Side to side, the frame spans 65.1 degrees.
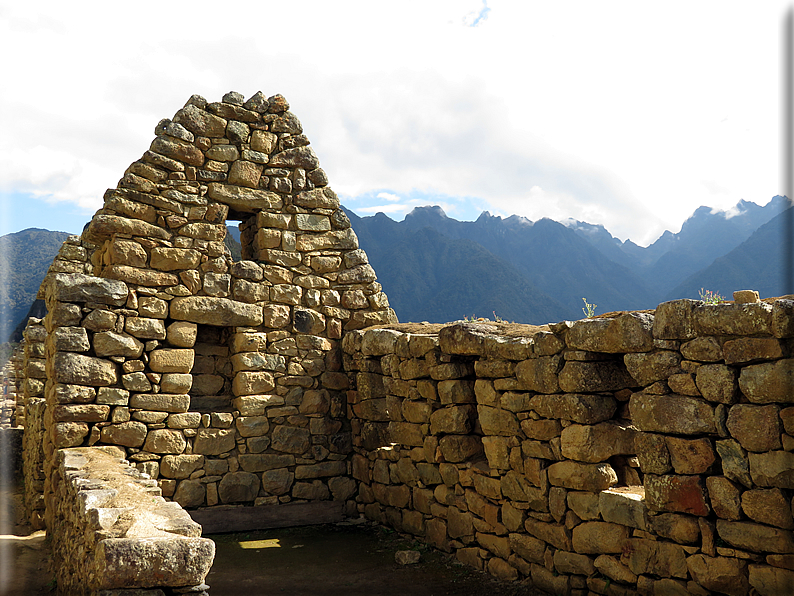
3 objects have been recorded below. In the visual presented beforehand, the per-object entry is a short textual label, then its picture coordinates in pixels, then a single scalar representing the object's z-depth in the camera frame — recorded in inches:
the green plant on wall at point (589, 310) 212.5
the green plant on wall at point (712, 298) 168.8
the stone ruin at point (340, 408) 153.5
